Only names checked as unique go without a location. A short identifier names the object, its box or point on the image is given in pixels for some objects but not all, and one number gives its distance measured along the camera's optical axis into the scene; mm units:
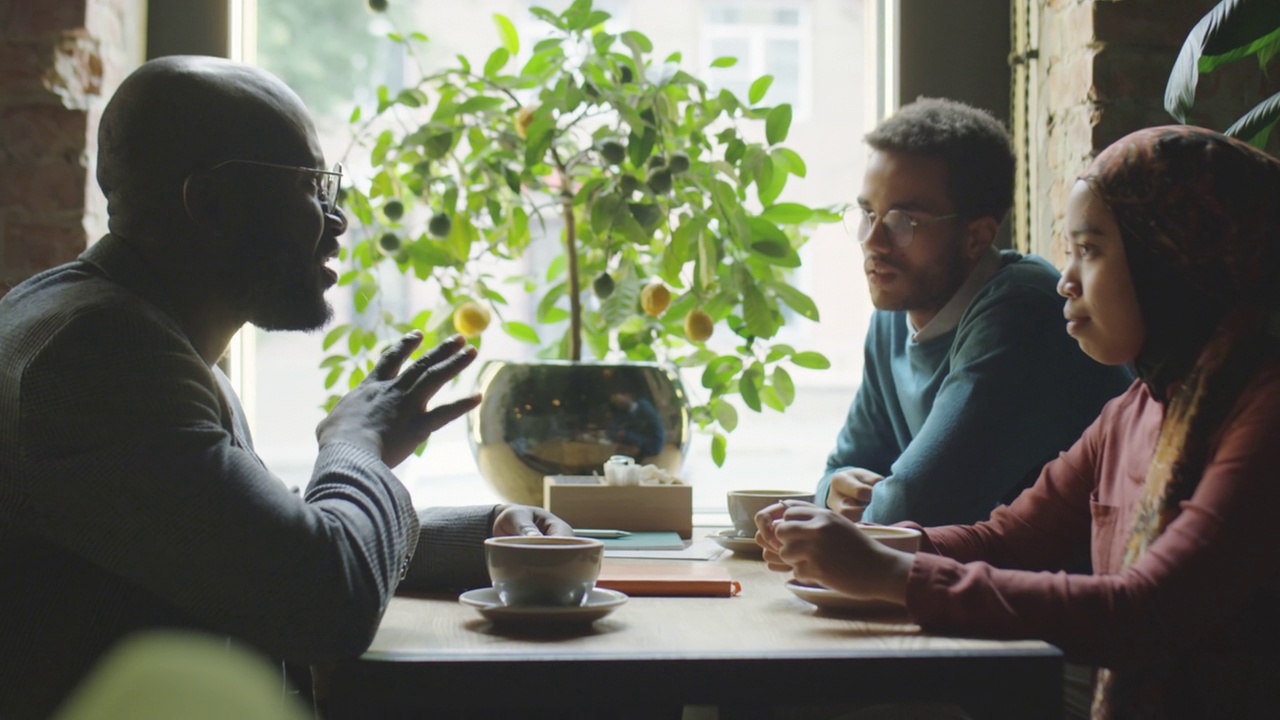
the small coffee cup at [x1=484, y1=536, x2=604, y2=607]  1019
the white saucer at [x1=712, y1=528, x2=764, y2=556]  1477
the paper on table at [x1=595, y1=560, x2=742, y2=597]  1176
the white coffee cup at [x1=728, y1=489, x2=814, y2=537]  1502
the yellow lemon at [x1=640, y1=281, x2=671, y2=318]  1921
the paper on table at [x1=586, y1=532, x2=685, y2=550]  1456
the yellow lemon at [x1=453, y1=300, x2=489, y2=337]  1958
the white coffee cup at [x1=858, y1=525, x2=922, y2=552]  1128
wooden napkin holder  1563
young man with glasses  1533
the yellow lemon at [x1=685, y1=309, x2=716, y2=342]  1930
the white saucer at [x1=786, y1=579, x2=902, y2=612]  1079
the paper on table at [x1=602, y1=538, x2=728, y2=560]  1413
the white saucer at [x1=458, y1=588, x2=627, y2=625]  989
